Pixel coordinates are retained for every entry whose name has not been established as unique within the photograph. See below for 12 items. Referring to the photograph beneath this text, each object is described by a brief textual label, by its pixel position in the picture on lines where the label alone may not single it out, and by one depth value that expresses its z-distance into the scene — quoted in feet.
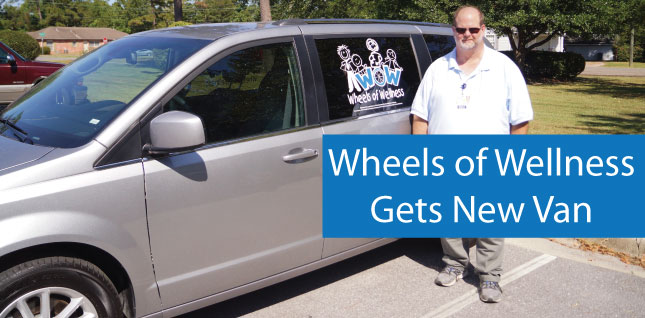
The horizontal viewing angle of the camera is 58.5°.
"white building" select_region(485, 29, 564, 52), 147.95
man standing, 13.32
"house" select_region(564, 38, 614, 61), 173.47
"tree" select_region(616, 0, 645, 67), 67.41
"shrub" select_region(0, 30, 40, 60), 120.98
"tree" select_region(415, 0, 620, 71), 73.51
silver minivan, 9.47
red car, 41.55
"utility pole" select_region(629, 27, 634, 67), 135.26
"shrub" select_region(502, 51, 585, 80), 89.04
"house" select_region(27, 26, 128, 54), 345.10
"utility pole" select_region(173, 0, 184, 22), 82.07
